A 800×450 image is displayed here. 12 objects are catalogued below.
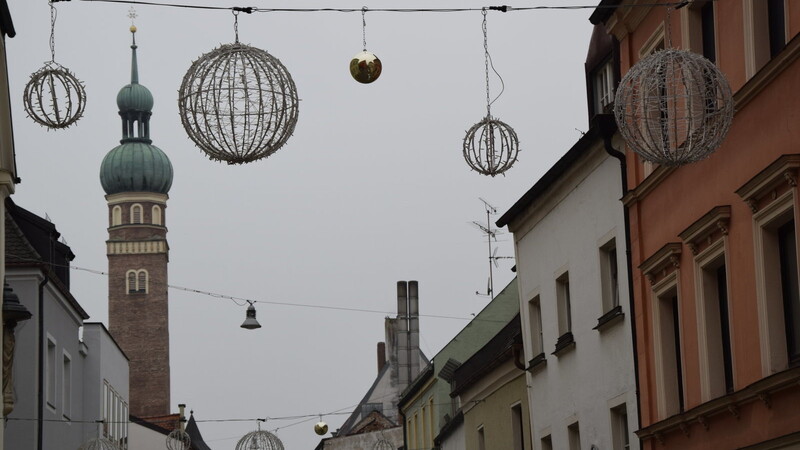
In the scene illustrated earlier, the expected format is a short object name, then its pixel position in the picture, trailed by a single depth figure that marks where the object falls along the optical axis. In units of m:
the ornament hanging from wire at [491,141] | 18.47
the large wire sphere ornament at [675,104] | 13.49
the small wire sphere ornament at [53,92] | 15.52
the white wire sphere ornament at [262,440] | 38.25
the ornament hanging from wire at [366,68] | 15.67
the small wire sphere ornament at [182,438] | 51.63
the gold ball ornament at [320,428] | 51.09
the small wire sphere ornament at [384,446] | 44.70
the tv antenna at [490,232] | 44.61
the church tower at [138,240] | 122.38
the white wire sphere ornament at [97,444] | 33.84
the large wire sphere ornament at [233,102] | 13.50
